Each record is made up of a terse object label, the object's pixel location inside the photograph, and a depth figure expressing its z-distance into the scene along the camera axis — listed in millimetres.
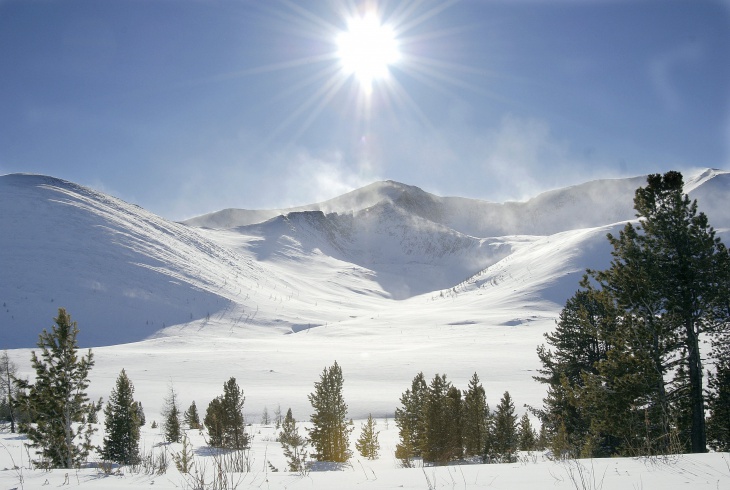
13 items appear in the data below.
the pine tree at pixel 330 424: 26778
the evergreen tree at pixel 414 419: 25266
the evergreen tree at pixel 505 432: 23684
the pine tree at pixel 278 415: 45503
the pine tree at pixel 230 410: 29588
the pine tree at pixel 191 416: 35881
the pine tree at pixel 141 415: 40550
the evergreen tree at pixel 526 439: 26406
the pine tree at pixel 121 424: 25953
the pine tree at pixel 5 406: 42569
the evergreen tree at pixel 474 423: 26469
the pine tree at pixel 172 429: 32281
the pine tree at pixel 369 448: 25831
